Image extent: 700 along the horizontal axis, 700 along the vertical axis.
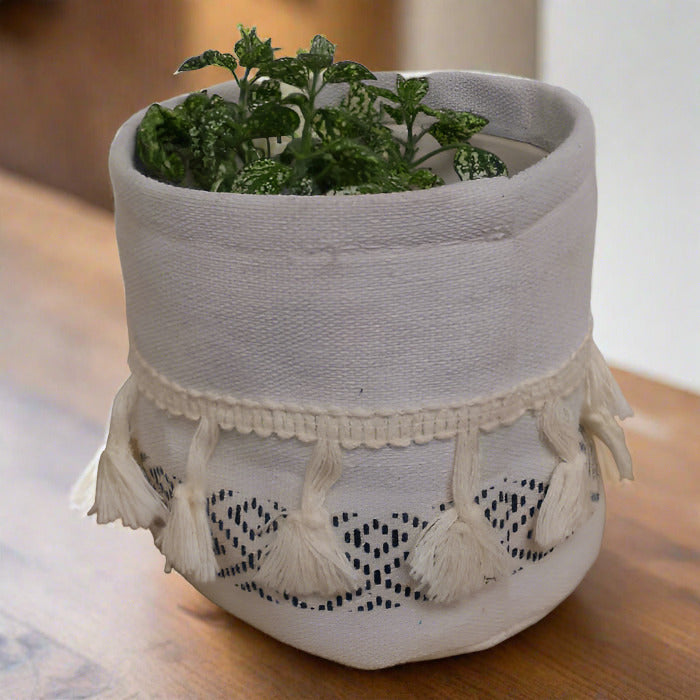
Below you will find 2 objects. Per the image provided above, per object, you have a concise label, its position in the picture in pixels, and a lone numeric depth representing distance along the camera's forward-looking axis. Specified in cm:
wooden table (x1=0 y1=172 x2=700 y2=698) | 67
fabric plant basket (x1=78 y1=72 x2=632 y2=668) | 61
